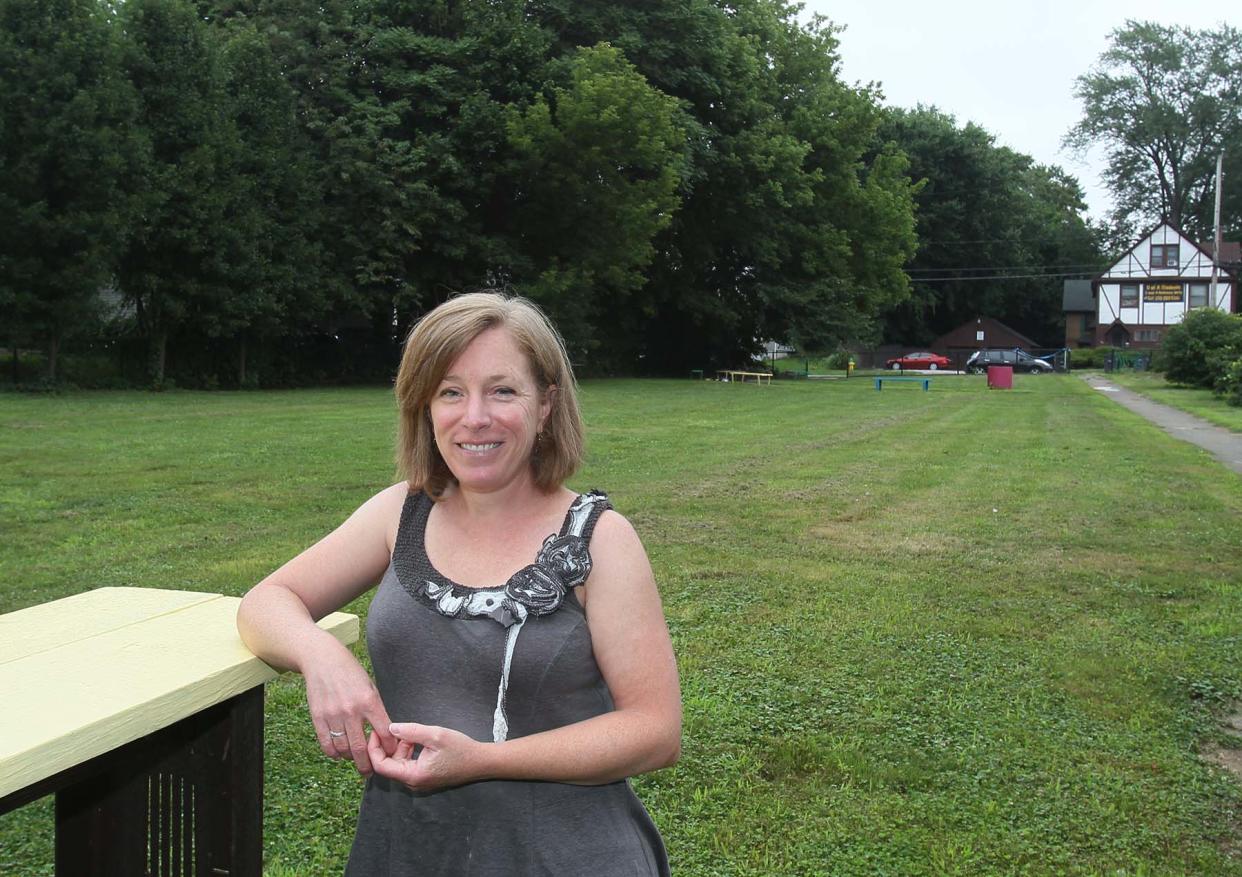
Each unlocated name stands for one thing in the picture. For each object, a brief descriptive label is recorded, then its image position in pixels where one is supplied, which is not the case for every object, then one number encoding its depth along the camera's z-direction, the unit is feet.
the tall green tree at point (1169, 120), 229.66
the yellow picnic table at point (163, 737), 6.07
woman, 6.21
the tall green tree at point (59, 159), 65.67
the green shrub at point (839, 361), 203.82
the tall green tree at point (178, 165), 75.77
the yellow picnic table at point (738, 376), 127.54
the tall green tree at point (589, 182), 91.30
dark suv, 193.77
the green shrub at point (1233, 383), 81.76
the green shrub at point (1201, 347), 98.43
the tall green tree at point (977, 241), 217.36
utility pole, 141.28
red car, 217.36
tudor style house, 209.05
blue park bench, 116.98
